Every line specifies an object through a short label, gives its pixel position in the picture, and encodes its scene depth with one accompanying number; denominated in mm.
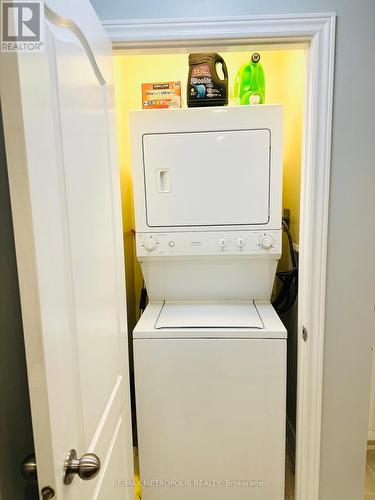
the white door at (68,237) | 517
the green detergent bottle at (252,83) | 1635
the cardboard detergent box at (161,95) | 1632
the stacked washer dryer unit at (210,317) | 1417
